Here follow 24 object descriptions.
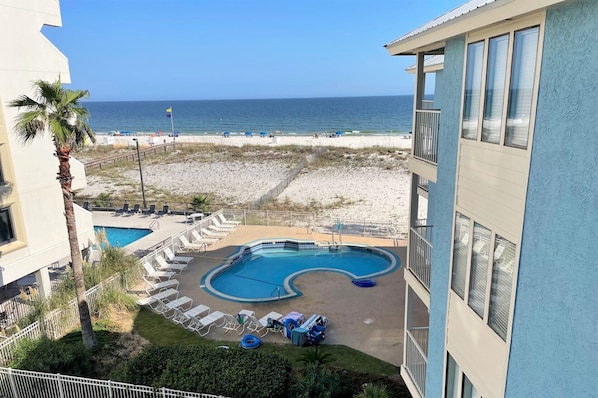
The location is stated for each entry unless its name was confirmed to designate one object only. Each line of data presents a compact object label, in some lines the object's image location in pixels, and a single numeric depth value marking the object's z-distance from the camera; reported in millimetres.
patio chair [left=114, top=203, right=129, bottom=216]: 34250
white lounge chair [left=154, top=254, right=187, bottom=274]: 21878
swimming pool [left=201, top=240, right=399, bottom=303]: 20547
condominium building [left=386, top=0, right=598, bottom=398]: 4250
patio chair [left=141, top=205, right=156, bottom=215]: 33969
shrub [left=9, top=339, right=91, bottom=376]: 12094
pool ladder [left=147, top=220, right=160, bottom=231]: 30200
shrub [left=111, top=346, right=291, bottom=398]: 10453
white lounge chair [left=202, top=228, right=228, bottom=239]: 26656
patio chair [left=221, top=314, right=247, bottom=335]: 16219
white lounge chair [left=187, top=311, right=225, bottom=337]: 15995
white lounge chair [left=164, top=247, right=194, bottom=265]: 22875
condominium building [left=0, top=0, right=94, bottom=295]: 15312
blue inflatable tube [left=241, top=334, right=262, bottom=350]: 14781
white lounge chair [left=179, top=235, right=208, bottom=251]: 24719
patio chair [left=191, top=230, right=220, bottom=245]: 25328
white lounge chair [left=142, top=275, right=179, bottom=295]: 19719
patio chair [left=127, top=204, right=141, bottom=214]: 34188
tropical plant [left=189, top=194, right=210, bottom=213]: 32438
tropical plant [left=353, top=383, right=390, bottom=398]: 10320
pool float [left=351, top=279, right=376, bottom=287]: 20100
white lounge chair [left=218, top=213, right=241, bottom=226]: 28466
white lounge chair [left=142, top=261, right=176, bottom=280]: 20625
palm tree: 11891
